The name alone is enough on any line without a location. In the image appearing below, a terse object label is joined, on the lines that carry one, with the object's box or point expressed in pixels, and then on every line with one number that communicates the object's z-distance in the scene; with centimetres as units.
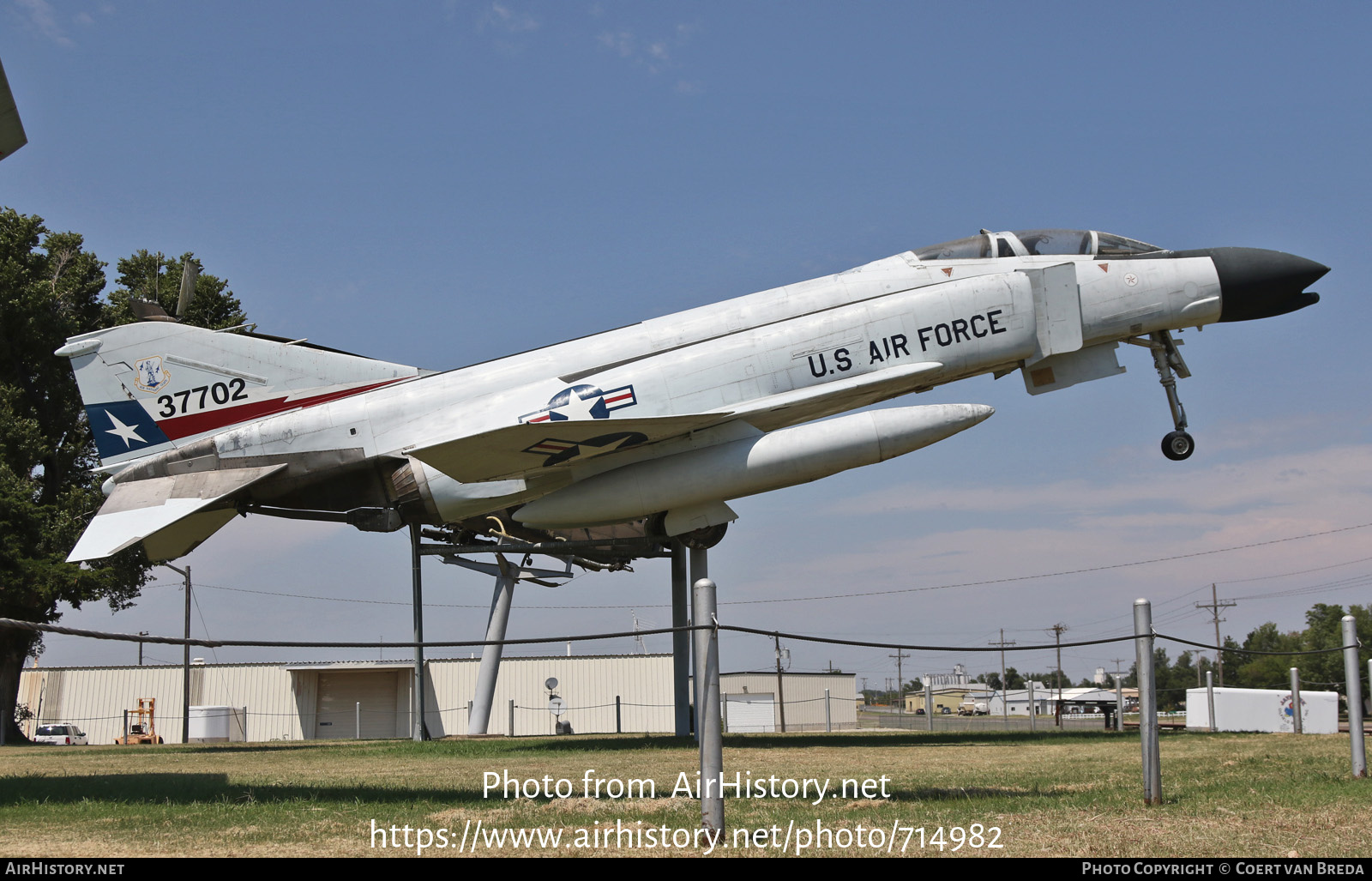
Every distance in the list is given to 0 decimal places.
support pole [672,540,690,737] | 1823
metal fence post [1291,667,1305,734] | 1510
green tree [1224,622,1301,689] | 7731
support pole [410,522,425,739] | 1894
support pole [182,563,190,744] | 2891
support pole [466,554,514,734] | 2319
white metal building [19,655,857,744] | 3928
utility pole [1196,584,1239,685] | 7294
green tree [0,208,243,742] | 2581
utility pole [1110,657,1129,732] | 2147
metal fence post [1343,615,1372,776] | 878
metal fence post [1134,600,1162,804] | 723
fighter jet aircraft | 1472
